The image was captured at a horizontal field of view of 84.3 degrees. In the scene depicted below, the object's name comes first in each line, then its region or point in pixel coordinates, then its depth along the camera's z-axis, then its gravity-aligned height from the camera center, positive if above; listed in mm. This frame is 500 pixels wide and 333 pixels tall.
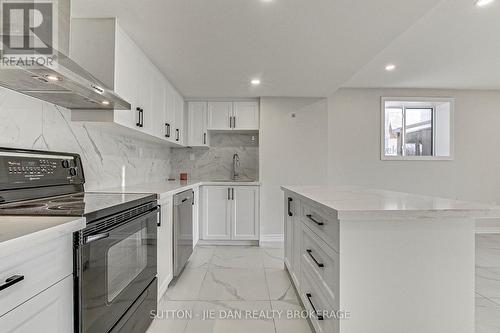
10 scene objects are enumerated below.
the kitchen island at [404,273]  1290 -493
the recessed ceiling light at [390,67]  3531 +1322
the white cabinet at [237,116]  4430 +828
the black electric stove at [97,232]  1136 -326
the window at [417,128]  4648 +704
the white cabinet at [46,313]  786 -469
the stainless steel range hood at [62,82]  1235 +430
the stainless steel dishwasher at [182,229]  2637 -646
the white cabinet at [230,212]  4152 -673
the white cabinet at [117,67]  2002 +792
